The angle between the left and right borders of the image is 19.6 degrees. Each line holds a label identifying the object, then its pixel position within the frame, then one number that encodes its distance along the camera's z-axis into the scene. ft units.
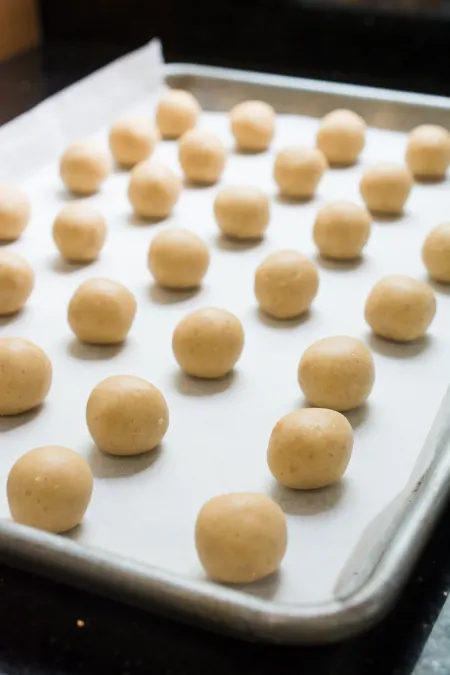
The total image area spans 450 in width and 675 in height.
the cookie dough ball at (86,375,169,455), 1.51
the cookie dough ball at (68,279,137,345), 1.71
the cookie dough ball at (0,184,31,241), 1.95
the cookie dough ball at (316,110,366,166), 2.21
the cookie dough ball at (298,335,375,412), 1.58
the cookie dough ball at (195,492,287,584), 1.32
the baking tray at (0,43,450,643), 1.23
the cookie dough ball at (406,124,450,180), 2.13
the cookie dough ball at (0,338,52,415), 1.57
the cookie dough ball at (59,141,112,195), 2.10
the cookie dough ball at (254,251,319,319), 1.77
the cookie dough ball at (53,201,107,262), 1.91
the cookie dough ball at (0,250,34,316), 1.77
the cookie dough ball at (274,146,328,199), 2.10
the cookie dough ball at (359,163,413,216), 2.03
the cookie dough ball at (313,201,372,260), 1.91
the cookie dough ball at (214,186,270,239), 1.97
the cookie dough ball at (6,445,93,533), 1.39
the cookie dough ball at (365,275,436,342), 1.71
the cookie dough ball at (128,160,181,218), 2.04
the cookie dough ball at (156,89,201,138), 2.30
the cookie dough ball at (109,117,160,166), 2.21
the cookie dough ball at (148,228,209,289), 1.84
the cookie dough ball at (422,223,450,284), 1.84
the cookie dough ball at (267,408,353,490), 1.44
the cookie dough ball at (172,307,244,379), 1.64
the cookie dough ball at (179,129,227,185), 2.15
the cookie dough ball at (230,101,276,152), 2.25
